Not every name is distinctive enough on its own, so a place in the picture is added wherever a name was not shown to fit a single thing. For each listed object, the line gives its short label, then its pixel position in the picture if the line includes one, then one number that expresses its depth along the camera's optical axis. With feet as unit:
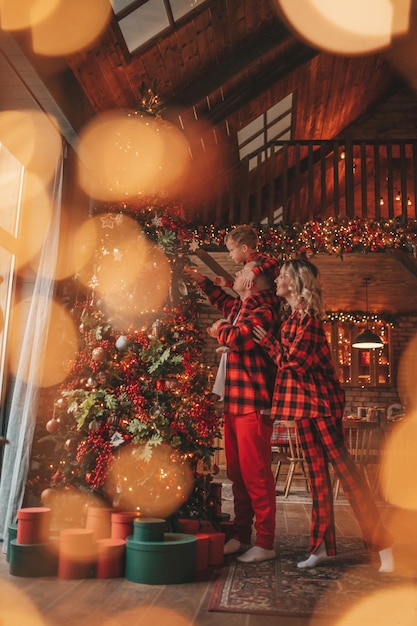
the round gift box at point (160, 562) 8.23
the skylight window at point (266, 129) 24.66
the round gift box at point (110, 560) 8.51
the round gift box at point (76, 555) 8.49
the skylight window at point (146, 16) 13.80
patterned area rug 7.27
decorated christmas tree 9.77
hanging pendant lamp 28.04
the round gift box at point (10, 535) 9.25
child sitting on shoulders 10.46
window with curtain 11.86
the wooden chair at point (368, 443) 18.03
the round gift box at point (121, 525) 9.23
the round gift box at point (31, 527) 8.86
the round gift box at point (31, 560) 8.57
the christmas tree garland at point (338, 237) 20.42
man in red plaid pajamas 9.71
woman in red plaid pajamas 9.20
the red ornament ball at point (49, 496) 10.27
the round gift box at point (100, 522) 9.52
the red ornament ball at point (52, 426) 10.41
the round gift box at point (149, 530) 8.54
